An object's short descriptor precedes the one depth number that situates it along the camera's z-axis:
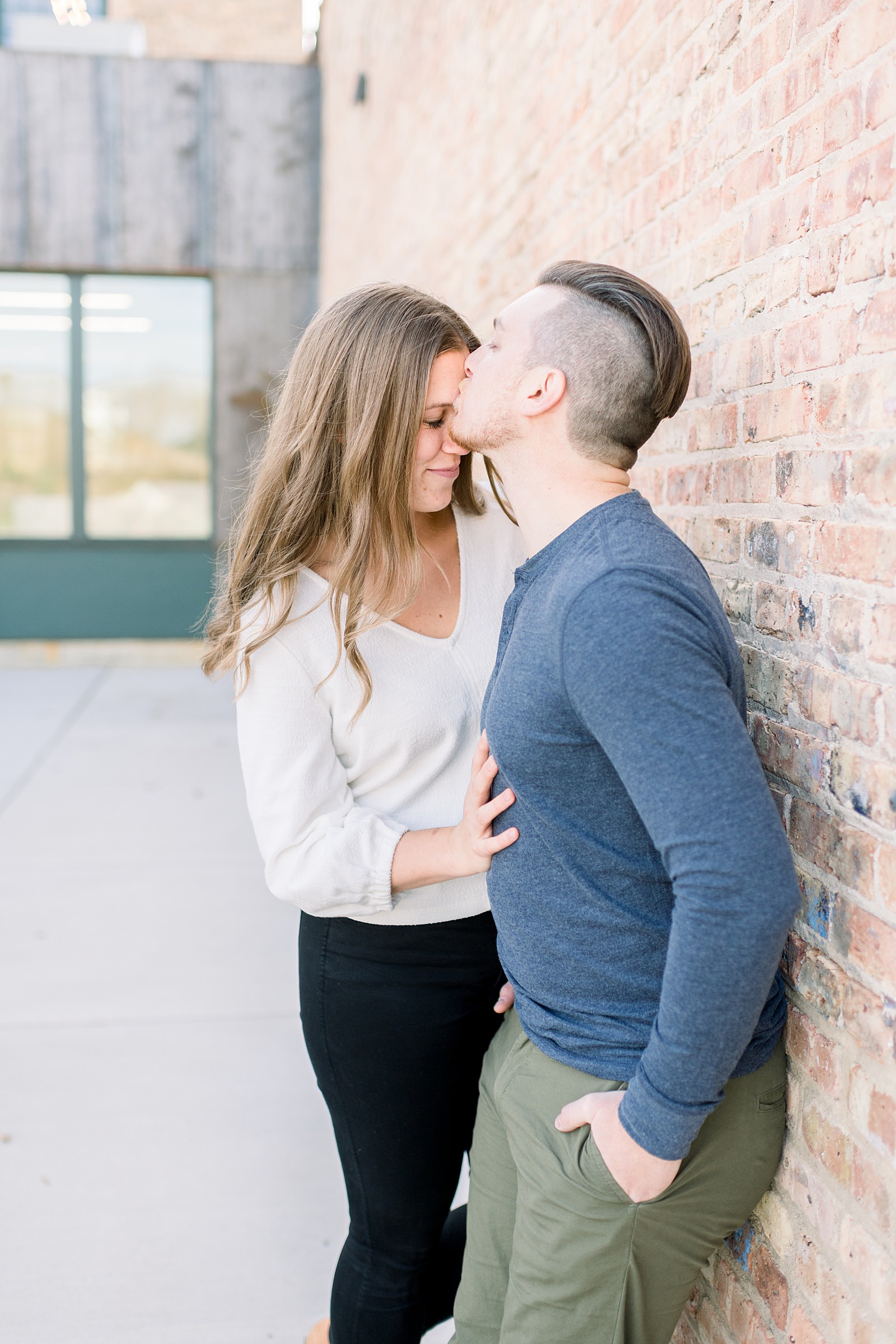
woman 1.69
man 1.09
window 9.77
